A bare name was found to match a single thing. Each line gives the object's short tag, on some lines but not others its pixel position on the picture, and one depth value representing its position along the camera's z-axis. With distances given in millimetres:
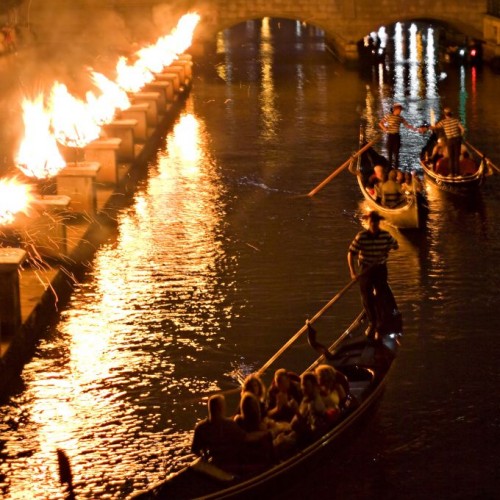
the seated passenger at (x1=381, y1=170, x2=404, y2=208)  25312
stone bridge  64938
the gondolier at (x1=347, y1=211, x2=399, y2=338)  17062
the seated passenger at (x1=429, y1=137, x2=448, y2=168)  29844
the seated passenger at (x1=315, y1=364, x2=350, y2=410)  13898
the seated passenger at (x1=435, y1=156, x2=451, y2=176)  29100
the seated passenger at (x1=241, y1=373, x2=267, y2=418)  13312
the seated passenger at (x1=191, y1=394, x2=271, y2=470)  12672
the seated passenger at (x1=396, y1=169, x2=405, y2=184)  25812
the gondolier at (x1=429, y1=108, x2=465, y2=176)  28344
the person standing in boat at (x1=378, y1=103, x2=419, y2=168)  30875
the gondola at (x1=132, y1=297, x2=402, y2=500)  12297
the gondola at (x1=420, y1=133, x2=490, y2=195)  27891
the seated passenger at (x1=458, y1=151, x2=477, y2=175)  29109
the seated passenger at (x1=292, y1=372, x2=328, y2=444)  13518
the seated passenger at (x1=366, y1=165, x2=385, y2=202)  25828
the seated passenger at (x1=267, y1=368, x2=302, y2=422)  13625
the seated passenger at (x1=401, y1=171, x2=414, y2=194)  25075
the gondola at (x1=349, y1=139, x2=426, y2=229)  24672
